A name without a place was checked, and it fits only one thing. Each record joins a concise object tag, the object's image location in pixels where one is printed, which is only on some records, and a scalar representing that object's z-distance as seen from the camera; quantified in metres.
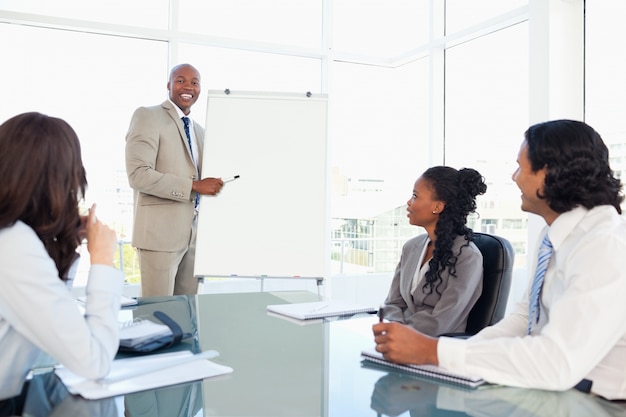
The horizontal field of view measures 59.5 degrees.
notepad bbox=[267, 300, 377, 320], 1.92
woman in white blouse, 1.08
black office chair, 1.98
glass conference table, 1.05
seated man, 1.11
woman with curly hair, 1.96
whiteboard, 3.36
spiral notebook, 1.19
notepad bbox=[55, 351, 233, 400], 1.13
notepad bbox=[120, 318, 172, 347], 1.44
